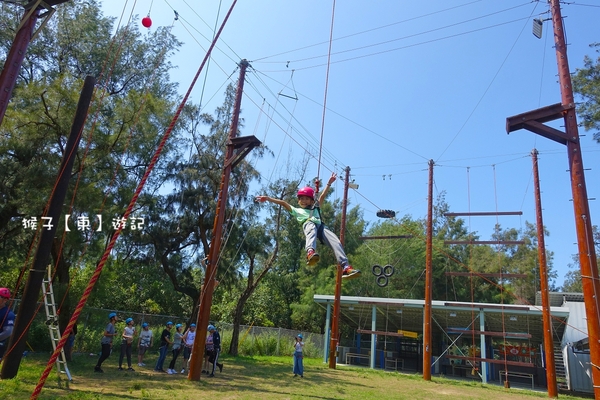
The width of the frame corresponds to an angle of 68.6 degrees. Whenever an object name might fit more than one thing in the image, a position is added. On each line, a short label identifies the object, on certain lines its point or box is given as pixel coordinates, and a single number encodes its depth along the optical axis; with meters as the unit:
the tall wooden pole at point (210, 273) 12.02
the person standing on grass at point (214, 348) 13.86
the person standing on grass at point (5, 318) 5.02
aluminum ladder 9.52
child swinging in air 6.34
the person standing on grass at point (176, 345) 13.59
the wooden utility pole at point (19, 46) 6.46
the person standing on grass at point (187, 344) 13.94
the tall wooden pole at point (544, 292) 16.73
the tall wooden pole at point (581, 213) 7.88
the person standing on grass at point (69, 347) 13.04
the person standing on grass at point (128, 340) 12.86
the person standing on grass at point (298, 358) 15.38
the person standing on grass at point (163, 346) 13.35
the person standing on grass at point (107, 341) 11.88
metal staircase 28.76
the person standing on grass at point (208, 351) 13.98
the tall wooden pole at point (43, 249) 8.91
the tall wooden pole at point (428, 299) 18.88
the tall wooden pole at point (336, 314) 20.03
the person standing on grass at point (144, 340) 14.01
